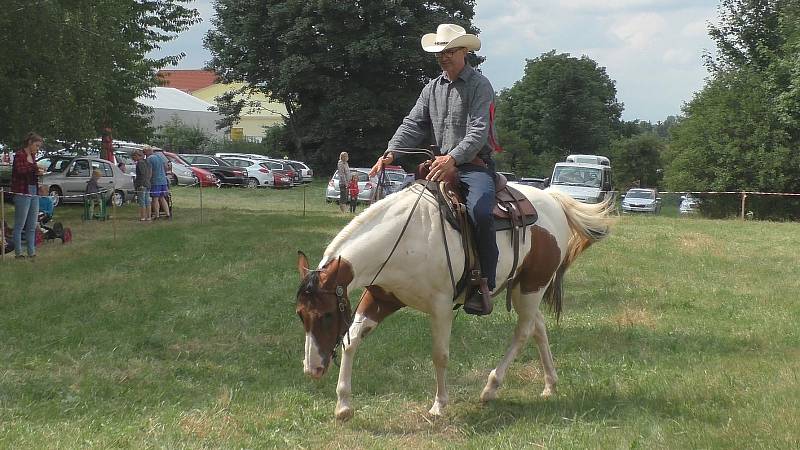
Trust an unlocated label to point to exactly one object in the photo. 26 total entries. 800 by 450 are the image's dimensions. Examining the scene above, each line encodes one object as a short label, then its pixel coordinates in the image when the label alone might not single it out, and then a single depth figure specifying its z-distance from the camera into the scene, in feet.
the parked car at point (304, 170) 154.70
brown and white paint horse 17.20
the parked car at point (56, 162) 88.69
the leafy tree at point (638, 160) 232.53
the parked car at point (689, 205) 115.53
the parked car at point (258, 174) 137.59
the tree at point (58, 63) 56.59
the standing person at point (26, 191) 44.21
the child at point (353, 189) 87.30
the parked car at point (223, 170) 135.44
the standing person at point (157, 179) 69.36
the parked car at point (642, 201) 134.41
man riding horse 19.48
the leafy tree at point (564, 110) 245.24
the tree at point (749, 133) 108.27
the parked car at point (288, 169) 144.97
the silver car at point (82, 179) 86.99
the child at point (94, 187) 74.54
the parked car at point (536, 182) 114.32
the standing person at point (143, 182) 68.69
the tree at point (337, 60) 151.53
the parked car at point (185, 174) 126.00
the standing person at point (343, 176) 81.80
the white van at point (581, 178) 92.69
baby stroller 52.37
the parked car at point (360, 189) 105.60
